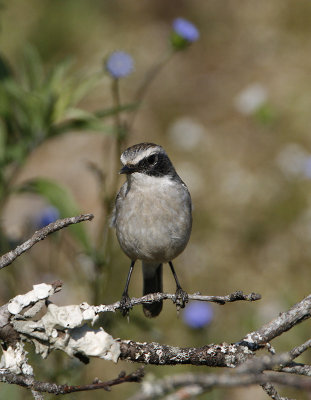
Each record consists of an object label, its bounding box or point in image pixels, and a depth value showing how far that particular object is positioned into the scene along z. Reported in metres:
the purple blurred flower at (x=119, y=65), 10.37
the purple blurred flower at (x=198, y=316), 10.97
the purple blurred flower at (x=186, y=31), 10.87
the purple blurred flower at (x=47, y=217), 10.61
